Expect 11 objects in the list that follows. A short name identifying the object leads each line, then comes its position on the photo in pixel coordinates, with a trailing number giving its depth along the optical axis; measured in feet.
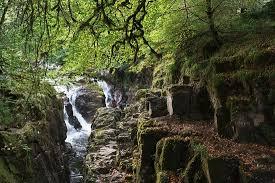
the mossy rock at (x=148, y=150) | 32.53
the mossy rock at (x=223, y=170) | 24.25
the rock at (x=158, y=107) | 39.73
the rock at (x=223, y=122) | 29.48
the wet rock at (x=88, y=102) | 80.79
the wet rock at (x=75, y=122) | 76.69
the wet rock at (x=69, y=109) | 78.48
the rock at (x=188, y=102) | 36.19
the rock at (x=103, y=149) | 44.04
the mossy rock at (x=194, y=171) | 26.78
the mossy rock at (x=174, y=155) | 29.43
